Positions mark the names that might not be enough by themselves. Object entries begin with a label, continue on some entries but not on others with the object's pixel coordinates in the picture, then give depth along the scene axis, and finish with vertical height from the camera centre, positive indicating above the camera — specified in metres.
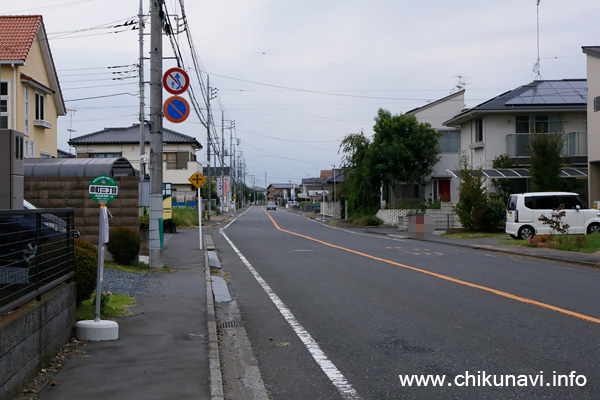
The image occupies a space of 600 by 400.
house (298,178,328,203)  126.79 +3.57
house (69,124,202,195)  61.09 +5.70
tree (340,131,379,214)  44.62 +1.96
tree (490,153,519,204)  33.31 +0.87
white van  23.27 -0.58
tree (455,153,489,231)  28.20 -0.06
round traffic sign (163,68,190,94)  15.42 +3.17
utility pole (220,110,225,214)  68.03 +2.80
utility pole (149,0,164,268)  15.33 +1.79
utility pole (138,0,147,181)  31.49 +7.04
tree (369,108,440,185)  40.16 +3.50
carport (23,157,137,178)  18.47 +1.12
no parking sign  15.40 +2.42
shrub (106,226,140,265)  15.02 -1.07
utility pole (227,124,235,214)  84.68 +4.24
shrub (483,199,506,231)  28.66 -0.74
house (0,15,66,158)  25.05 +5.35
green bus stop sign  8.45 +0.16
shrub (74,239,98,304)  8.00 -0.94
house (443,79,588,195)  33.16 +4.29
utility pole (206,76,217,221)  45.26 +6.42
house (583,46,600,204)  26.69 +3.63
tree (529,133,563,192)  29.50 +1.80
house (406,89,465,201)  42.56 +2.53
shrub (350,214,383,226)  41.80 -1.42
